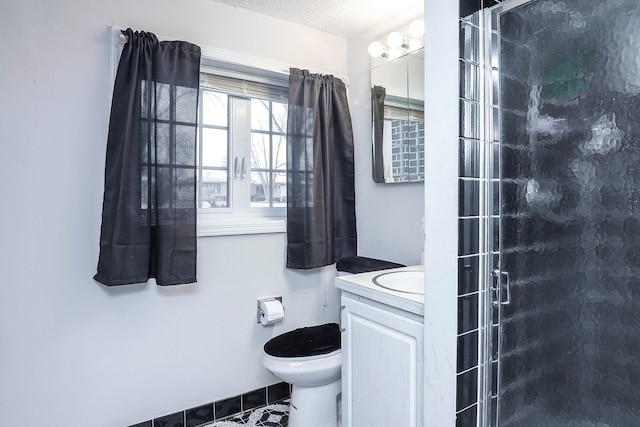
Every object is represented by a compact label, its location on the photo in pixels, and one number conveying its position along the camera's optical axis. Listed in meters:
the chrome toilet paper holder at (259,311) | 2.06
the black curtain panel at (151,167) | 1.60
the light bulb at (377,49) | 2.04
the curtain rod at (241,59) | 1.86
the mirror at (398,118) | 1.92
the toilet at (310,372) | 1.64
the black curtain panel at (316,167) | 2.10
